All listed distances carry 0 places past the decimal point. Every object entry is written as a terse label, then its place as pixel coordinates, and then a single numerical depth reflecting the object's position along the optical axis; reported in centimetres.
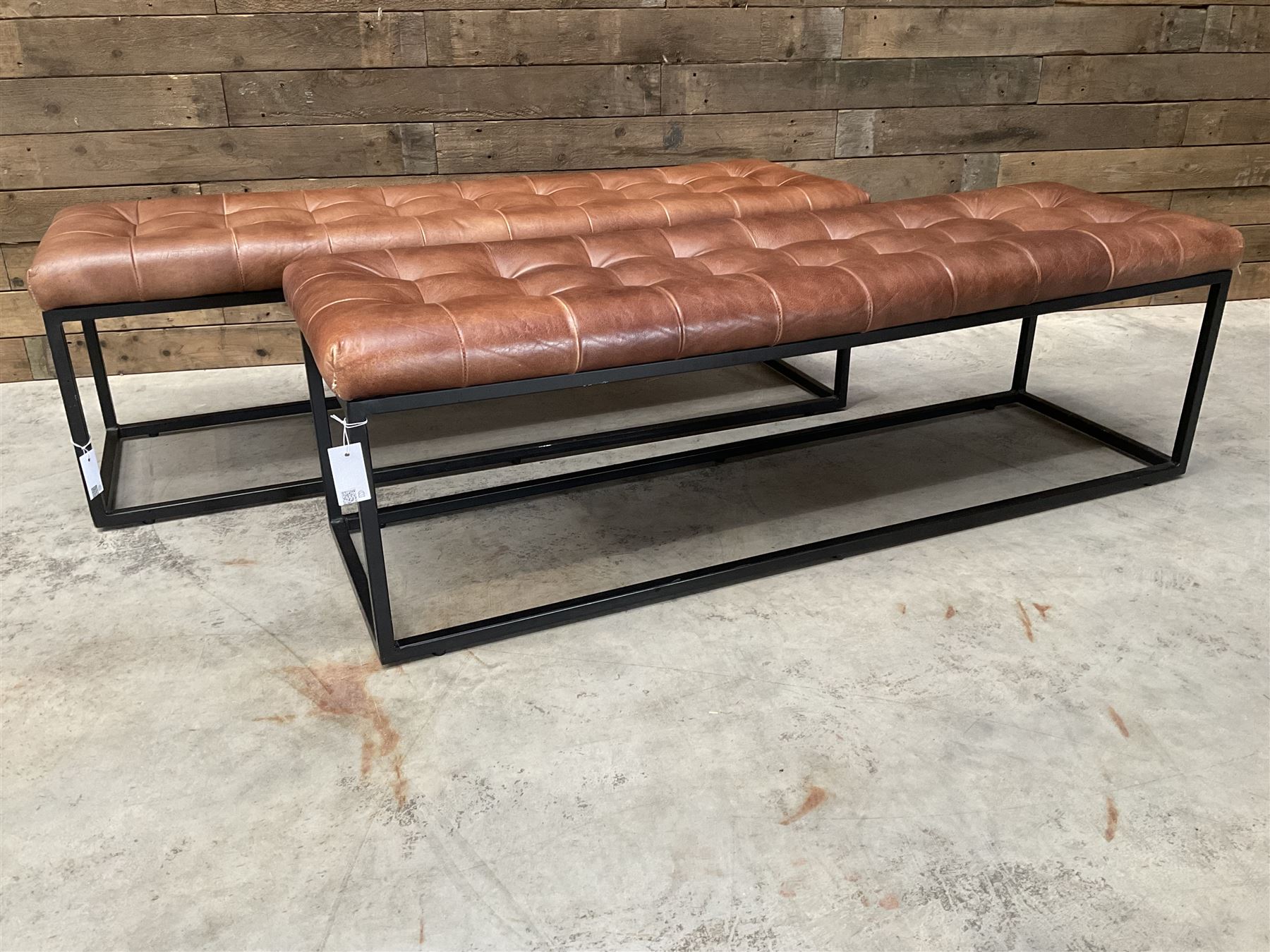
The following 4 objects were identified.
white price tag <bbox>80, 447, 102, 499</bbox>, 195
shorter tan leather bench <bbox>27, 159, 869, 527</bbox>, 194
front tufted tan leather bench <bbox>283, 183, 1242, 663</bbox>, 150
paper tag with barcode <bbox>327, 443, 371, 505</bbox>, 147
